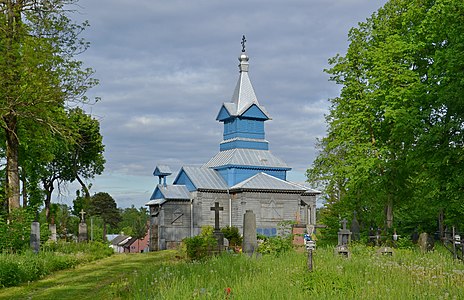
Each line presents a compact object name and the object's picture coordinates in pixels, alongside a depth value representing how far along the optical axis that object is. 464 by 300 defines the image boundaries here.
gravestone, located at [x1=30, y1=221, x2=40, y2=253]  21.28
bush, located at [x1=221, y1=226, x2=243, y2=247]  29.87
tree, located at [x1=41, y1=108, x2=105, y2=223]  49.12
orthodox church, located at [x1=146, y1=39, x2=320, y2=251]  41.72
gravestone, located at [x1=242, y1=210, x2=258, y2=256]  17.94
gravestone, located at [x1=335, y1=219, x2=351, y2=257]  22.58
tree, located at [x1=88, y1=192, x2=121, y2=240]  79.69
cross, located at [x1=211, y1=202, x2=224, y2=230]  23.28
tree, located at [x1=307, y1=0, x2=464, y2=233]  21.52
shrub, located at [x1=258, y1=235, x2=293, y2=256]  18.80
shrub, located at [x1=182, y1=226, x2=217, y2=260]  20.30
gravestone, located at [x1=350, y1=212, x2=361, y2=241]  26.86
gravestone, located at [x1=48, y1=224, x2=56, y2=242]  32.38
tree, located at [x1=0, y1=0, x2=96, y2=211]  19.89
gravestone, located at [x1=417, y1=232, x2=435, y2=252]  20.12
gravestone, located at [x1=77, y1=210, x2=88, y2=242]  32.69
